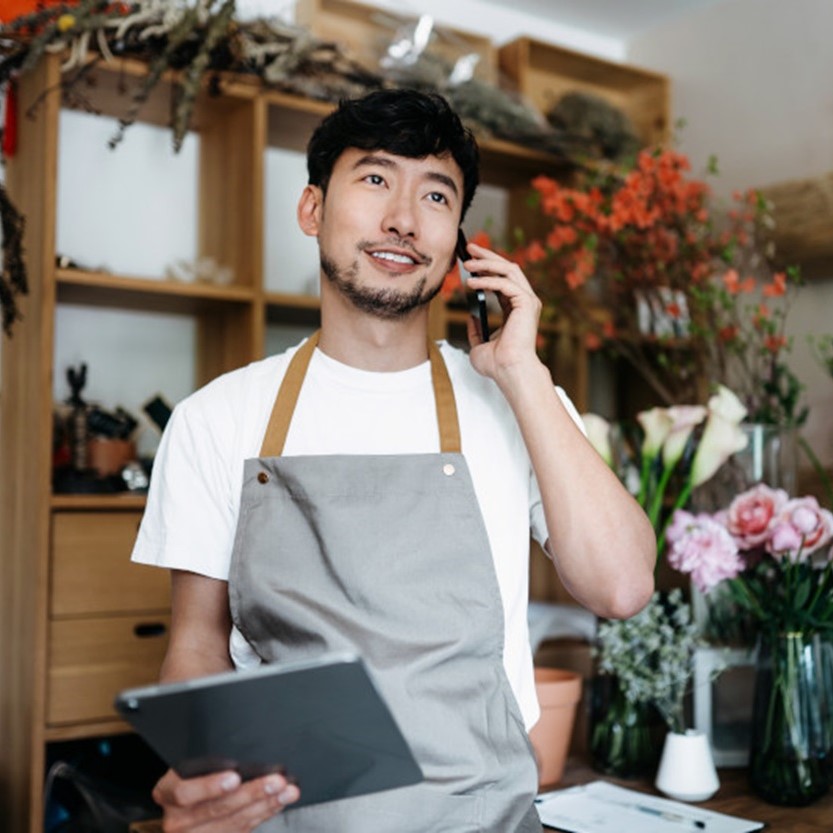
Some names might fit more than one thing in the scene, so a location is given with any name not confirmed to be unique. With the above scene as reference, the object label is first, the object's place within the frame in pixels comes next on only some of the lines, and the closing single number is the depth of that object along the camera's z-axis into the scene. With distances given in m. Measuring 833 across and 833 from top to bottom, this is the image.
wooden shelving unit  2.43
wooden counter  1.67
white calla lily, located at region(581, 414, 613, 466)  2.02
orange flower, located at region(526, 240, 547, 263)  2.77
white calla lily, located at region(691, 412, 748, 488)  1.97
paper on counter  1.63
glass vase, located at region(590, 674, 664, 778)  1.92
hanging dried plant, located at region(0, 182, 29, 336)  2.32
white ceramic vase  1.80
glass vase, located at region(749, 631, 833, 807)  1.76
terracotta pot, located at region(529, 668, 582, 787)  1.88
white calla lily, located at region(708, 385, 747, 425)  1.95
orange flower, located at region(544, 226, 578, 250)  2.71
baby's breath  1.88
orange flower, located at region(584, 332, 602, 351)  3.01
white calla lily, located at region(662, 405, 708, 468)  2.00
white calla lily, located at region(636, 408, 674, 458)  2.02
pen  1.64
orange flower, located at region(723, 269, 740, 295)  2.46
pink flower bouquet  1.82
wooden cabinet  2.43
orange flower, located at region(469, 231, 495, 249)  2.49
